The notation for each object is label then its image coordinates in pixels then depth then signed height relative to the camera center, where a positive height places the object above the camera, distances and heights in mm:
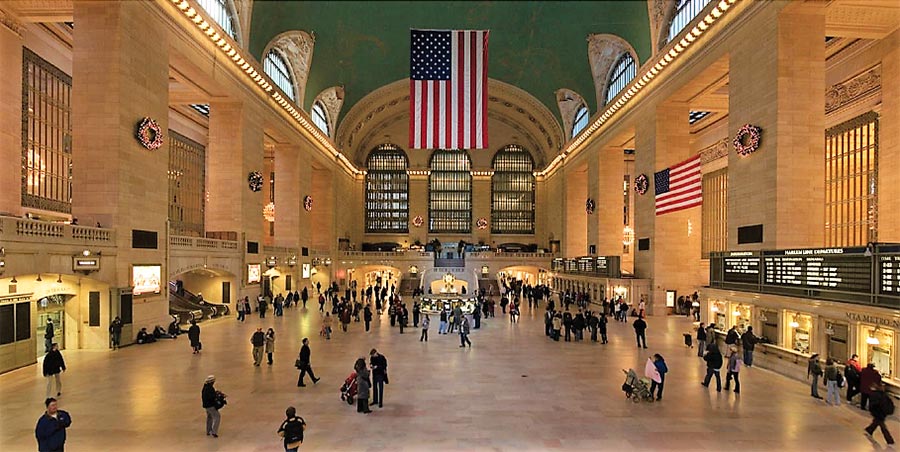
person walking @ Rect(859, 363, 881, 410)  8898 -2496
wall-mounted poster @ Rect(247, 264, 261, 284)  25956 -2132
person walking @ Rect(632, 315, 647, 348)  15793 -2913
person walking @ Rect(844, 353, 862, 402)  9609 -2634
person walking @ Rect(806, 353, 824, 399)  10367 -2761
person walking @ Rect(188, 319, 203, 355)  14492 -2935
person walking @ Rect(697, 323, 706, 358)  14328 -2985
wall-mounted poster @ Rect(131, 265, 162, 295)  16406 -1538
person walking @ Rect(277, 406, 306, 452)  6500 -2519
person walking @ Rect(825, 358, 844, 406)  9617 -2766
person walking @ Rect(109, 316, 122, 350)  15172 -2955
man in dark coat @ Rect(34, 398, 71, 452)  6180 -2397
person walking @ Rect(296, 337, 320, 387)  10820 -2778
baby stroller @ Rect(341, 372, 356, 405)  9719 -2988
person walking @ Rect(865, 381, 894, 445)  7766 -2607
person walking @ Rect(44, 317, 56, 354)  13370 -2739
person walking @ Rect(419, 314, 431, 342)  16922 -3083
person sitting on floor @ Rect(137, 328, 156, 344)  16344 -3384
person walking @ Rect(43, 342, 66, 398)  9789 -2564
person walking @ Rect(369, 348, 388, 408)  9586 -2678
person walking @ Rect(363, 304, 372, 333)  19156 -3104
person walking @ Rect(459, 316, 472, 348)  15852 -3047
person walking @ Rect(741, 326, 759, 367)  13203 -2783
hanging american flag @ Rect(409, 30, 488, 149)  19234 +5510
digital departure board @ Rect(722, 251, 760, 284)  14820 -969
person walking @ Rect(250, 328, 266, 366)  12781 -2770
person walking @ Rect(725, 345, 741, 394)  10430 -2698
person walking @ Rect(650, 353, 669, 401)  9883 -2626
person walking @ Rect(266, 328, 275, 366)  13164 -2866
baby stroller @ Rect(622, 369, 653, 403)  9969 -2999
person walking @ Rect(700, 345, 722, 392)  10648 -2638
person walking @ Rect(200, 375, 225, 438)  7820 -2634
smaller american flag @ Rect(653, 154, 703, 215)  19125 +1911
